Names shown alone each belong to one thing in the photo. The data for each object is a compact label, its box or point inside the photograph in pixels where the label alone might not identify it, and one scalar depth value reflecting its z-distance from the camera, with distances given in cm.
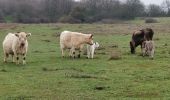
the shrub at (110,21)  8144
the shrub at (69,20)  7784
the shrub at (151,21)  7224
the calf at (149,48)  2509
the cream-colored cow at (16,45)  2247
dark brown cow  2800
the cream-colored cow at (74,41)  2577
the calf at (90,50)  2547
